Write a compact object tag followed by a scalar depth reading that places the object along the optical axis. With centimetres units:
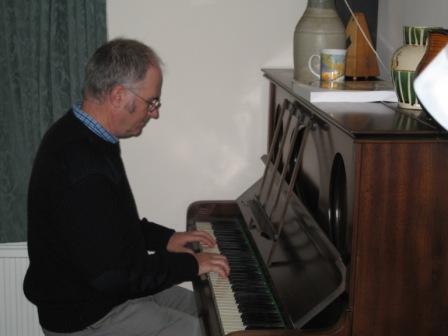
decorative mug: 192
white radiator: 286
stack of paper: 183
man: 172
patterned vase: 168
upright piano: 147
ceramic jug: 208
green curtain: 261
